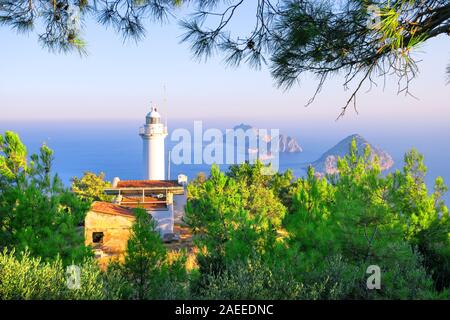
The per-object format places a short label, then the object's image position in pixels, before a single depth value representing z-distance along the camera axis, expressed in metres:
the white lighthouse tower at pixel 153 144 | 29.22
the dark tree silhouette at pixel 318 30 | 4.53
